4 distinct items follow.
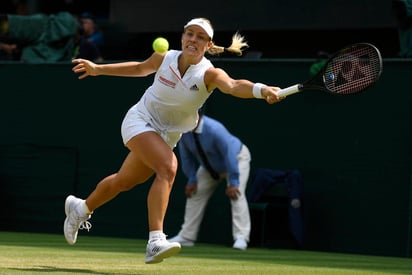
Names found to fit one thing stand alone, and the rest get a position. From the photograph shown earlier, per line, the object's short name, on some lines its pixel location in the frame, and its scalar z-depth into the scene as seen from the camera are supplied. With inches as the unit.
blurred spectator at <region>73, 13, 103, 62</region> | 1106.7
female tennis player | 585.9
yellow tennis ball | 626.2
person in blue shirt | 896.9
